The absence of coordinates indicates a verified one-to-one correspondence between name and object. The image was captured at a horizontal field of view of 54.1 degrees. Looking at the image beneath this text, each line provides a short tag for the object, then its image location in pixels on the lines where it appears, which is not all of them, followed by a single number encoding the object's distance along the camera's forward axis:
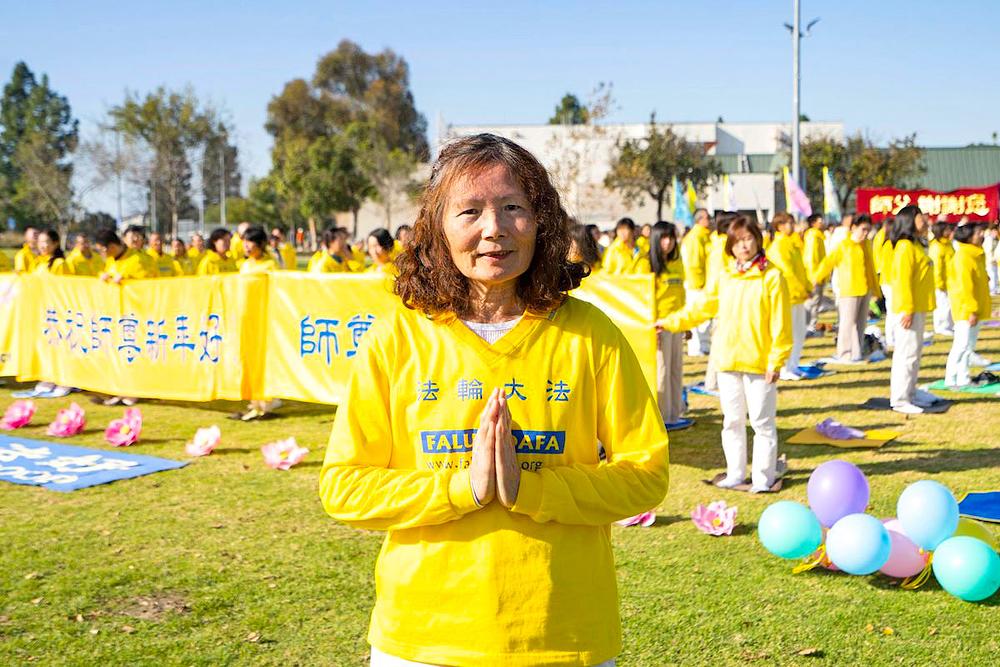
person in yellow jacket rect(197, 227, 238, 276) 13.56
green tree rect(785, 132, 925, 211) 49.12
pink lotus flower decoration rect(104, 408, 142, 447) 9.12
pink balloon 5.15
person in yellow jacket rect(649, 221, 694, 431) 9.68
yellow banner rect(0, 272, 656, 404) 9.27
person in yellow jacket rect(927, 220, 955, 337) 12.40
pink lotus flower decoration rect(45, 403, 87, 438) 9.69
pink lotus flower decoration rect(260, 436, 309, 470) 8.09
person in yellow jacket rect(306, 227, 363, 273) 11.07
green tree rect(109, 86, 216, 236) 48.84
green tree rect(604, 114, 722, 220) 46.31
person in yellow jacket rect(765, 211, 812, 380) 12.95
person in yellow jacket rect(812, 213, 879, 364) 14.20
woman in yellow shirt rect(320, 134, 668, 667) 2.02
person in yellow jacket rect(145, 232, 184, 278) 13.96
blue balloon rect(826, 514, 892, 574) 5.02
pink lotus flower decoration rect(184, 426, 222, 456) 8.68
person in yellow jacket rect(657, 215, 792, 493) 7.01
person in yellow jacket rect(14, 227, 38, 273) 14.38
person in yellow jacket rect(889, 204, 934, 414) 9.87
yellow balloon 5.22
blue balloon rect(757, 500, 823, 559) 5.30
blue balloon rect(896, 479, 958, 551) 5.09
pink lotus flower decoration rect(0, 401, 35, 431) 10.10
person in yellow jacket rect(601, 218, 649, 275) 11.35
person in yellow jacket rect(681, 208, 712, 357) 14.19
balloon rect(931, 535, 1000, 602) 4.76
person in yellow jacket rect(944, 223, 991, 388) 10.98
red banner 23.61
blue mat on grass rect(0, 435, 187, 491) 7.73
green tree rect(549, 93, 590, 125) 119.47
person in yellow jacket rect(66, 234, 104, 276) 13.07
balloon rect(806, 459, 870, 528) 5.64
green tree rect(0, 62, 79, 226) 58.30
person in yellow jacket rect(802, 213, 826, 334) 15.19
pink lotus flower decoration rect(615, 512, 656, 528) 6.34
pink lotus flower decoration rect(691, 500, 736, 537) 6.11
